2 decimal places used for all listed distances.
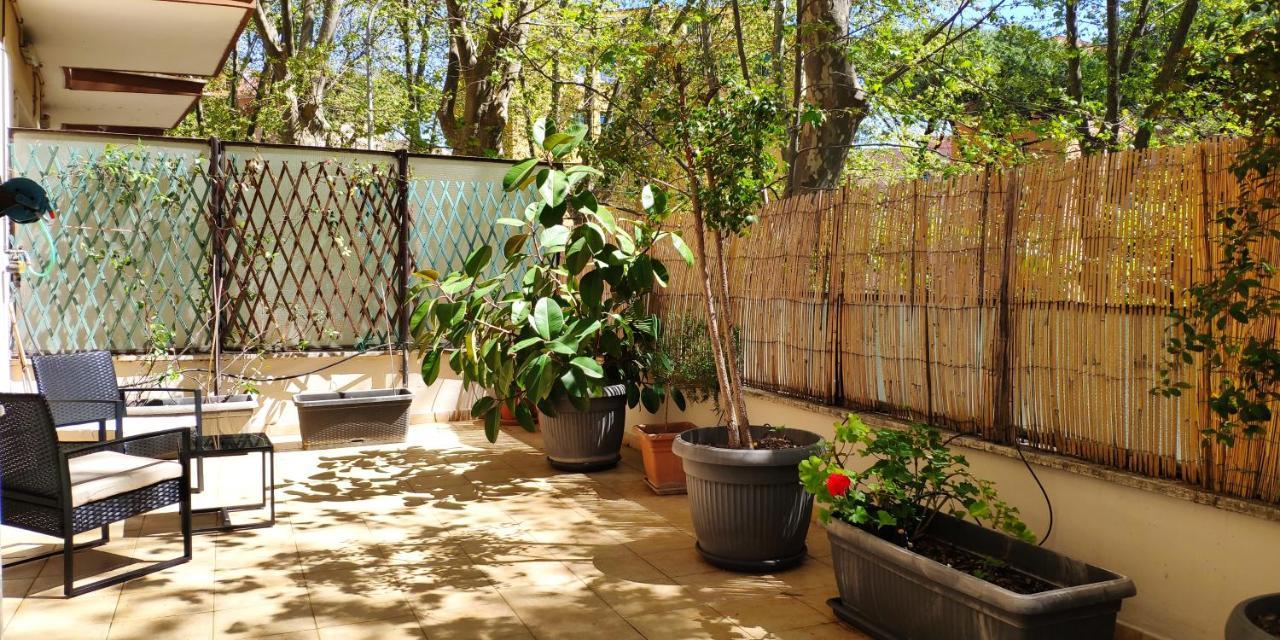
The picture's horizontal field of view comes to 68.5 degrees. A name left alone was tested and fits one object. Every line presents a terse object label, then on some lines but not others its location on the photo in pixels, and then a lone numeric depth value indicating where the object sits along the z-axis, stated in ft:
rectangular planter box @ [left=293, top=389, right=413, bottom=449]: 19.17
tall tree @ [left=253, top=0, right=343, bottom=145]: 33.94
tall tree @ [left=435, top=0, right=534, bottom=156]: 28.27
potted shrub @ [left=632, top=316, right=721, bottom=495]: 15.79
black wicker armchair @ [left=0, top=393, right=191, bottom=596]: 10.66
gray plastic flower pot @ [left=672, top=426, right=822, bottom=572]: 11.31
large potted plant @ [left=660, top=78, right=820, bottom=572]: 11.38
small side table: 13.19
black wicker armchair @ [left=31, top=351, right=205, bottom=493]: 14.71
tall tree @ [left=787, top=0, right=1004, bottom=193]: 18.80
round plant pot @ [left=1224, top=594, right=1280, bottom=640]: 5.90
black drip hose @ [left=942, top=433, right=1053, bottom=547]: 9.86
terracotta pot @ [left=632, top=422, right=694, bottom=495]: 15.75
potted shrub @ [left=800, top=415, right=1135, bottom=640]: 7.61
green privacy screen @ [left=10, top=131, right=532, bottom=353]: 18.86
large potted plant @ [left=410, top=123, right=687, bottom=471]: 12.95
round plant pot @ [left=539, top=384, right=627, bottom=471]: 17.04
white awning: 16.78
